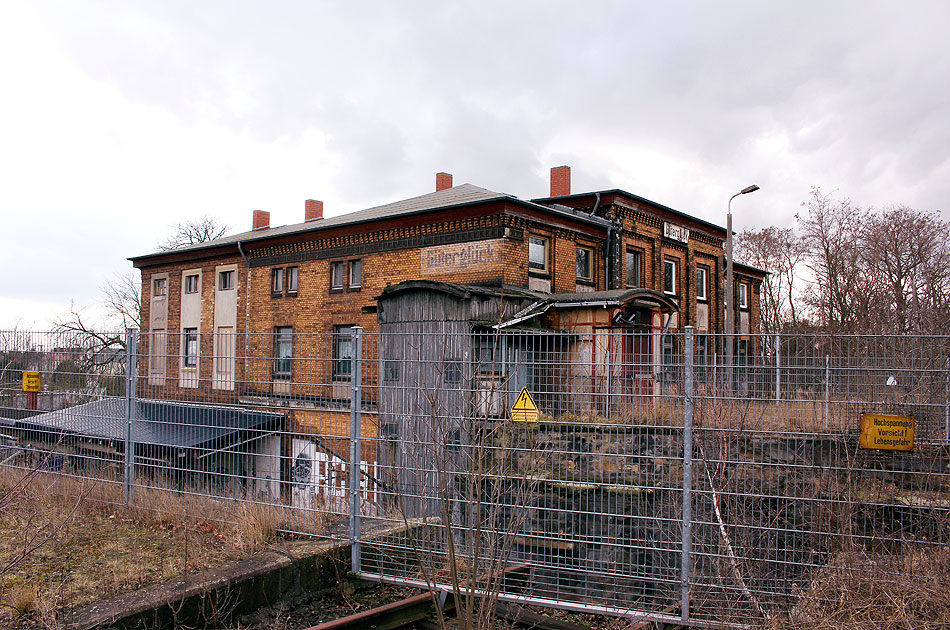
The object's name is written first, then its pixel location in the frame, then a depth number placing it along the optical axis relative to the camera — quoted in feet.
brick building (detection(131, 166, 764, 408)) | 62.23
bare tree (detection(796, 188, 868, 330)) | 95.30
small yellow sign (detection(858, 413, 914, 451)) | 14.99
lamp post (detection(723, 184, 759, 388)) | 61.82
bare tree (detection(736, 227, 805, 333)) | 121.29
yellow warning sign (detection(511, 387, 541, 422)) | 16.42
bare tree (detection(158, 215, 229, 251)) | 169.17
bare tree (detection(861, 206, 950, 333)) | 87.66
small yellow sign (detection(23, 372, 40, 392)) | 28.91
